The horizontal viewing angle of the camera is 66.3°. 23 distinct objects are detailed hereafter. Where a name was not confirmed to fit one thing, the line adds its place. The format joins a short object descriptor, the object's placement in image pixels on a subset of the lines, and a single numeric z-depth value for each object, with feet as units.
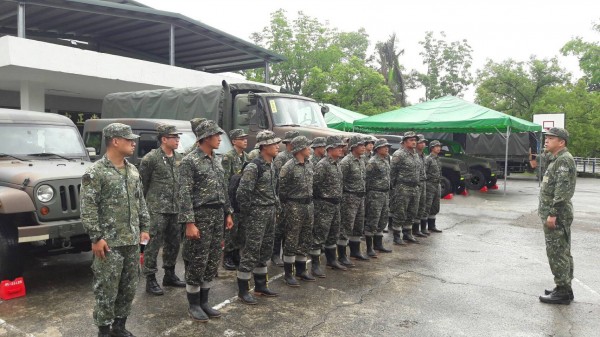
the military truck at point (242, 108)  29.40
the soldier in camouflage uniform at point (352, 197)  21.67
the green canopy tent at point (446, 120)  49.24
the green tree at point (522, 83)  114.62
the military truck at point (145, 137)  25.54
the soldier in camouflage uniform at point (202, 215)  14.47
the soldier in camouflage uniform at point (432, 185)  30.30
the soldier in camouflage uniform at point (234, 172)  20.57
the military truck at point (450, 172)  48.57
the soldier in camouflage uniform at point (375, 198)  23.59
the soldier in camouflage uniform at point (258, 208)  16.26
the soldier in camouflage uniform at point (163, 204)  17.33
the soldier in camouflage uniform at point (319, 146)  21.06
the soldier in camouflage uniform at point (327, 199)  19.93
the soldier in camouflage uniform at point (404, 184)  26.37
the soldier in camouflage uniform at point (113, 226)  12.07
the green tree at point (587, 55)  120.06
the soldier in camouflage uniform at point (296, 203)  18.20
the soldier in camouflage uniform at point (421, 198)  28.14
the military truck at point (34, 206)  15.84
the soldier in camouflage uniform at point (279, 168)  21.51
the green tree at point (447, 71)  146.10
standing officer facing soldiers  17.11
